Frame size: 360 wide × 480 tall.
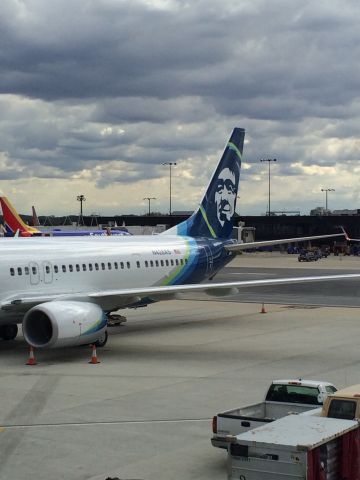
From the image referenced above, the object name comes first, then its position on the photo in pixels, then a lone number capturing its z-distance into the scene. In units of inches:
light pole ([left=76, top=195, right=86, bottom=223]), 7194.9
